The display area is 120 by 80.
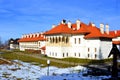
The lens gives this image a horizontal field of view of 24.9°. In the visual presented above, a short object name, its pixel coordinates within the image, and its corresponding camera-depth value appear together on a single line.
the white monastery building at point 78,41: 53.07
